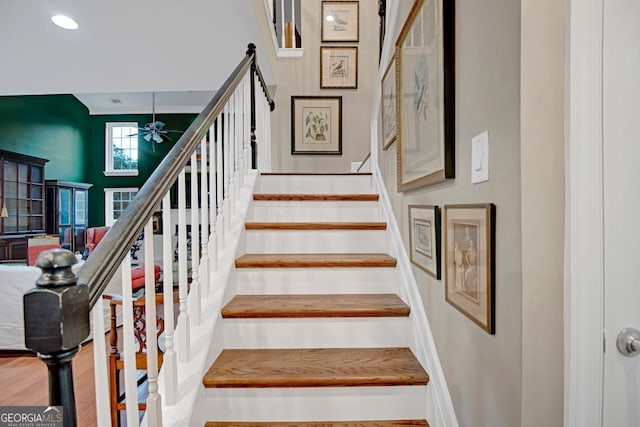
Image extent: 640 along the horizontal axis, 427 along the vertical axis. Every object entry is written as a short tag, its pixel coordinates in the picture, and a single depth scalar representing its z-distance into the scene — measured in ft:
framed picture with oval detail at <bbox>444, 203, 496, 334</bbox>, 3.04
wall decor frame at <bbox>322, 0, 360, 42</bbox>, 13.52
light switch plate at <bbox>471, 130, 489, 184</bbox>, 3.14
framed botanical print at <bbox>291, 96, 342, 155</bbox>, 13.48
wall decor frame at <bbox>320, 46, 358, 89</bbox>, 13.48
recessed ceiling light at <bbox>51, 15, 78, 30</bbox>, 8.71
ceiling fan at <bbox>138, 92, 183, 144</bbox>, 20.01
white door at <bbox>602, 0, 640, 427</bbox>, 2.52
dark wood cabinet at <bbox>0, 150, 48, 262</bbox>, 19.02
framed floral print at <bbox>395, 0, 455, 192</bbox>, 3.90
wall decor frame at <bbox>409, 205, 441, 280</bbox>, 4.40
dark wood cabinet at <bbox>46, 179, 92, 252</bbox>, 22.49
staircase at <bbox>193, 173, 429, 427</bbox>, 4.45
